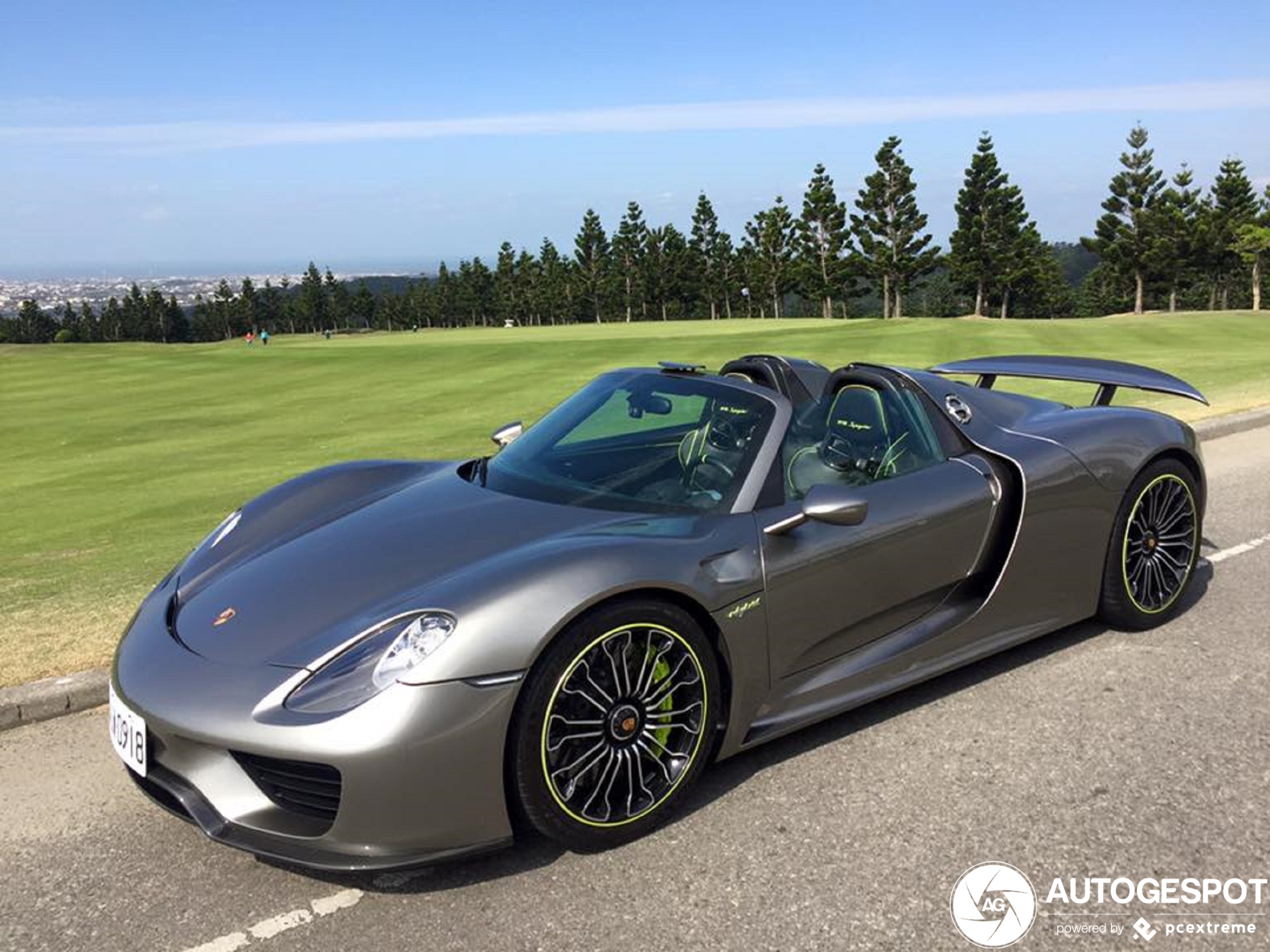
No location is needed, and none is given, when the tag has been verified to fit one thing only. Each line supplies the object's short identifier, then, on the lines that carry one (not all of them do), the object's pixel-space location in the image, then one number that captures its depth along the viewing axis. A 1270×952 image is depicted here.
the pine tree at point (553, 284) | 101.62
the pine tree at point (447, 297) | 116.06
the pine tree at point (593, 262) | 96.56
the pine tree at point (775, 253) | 85.88
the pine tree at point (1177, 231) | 62.31
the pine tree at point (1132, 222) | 62.62
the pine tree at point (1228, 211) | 62.34
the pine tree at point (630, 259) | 94.19
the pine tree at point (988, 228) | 66.88
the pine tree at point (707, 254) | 91.25
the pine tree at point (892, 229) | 69.00
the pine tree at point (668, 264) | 93.25
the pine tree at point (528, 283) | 105.25
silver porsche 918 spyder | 2.71
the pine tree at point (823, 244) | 75.75
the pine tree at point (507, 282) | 107.38
